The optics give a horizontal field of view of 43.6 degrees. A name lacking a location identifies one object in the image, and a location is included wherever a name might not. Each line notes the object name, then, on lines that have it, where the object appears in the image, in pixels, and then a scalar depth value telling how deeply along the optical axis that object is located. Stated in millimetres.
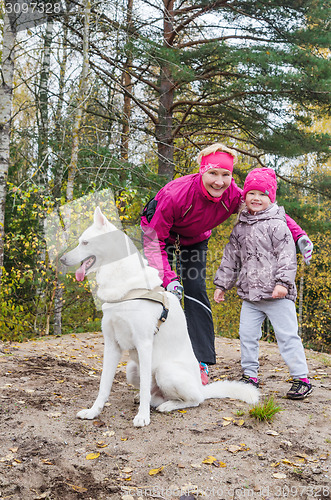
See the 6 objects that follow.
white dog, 2711
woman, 3201
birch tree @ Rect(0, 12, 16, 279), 5617
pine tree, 8320
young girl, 3285
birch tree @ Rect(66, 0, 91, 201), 6566
